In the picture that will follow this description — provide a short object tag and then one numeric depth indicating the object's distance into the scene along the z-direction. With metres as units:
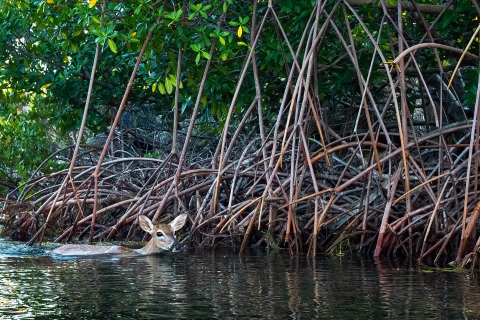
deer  14.98
